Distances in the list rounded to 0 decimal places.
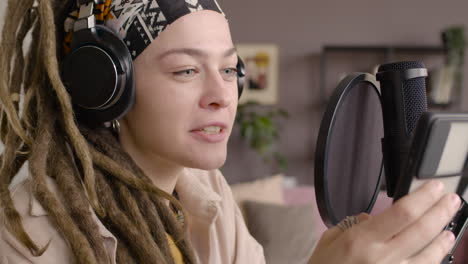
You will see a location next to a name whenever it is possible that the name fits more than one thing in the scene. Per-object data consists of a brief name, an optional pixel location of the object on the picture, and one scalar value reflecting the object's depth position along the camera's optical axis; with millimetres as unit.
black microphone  633
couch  2650
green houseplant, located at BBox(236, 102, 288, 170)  3771
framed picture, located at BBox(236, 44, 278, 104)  4133
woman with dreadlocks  820
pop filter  646
